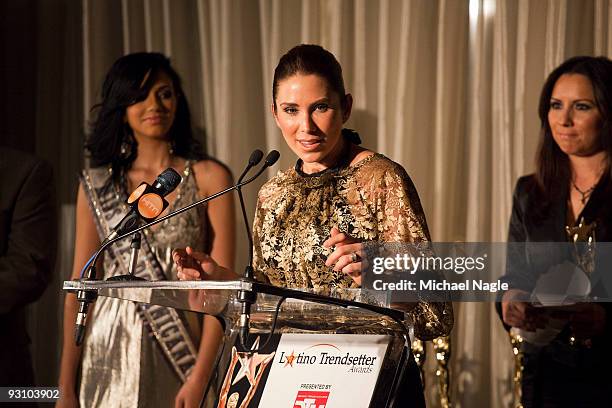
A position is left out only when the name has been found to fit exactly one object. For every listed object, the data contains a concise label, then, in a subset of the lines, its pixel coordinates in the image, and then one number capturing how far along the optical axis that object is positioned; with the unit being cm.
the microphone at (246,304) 457
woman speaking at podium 499
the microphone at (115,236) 477
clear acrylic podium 468
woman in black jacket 543
